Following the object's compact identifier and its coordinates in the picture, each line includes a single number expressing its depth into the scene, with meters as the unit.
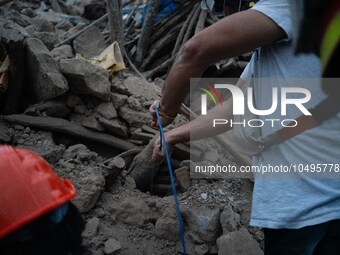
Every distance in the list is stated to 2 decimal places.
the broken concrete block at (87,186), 2.89
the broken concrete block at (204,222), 2.93
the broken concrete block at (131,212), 3.02
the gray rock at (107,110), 3.82
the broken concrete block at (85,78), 3.68
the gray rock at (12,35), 3.35
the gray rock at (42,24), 5.83
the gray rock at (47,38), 4.48
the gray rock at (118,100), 3.98
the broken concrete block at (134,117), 3.92
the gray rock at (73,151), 3.26
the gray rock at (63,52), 4.38
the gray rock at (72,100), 3.80
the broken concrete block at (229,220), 2.88
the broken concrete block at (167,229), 2.93
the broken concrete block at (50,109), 3.63
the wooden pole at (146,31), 5.62
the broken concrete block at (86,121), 3.73
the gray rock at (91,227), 2.74
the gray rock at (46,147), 3.14
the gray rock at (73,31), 5.43
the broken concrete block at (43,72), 3.53
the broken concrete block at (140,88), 4.17
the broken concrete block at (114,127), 3.73
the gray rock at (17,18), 5.12
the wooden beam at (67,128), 3.49
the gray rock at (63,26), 6.52
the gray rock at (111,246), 2.67
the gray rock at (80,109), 3.82
